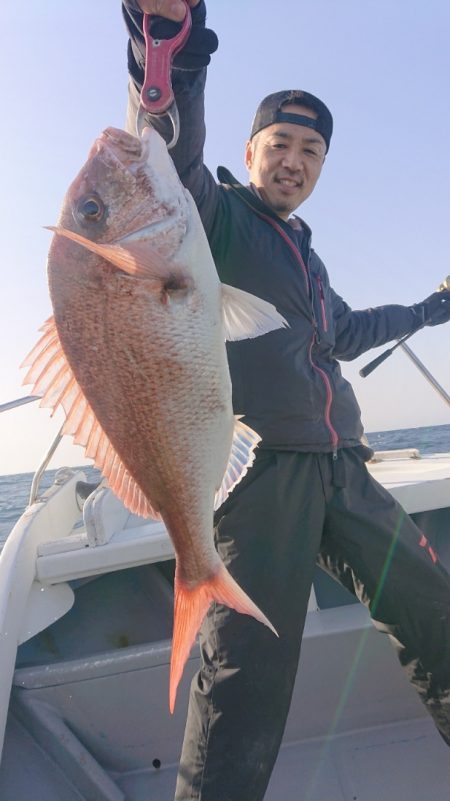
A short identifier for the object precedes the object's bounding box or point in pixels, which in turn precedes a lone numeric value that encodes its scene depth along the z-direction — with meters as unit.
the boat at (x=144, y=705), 2.54
